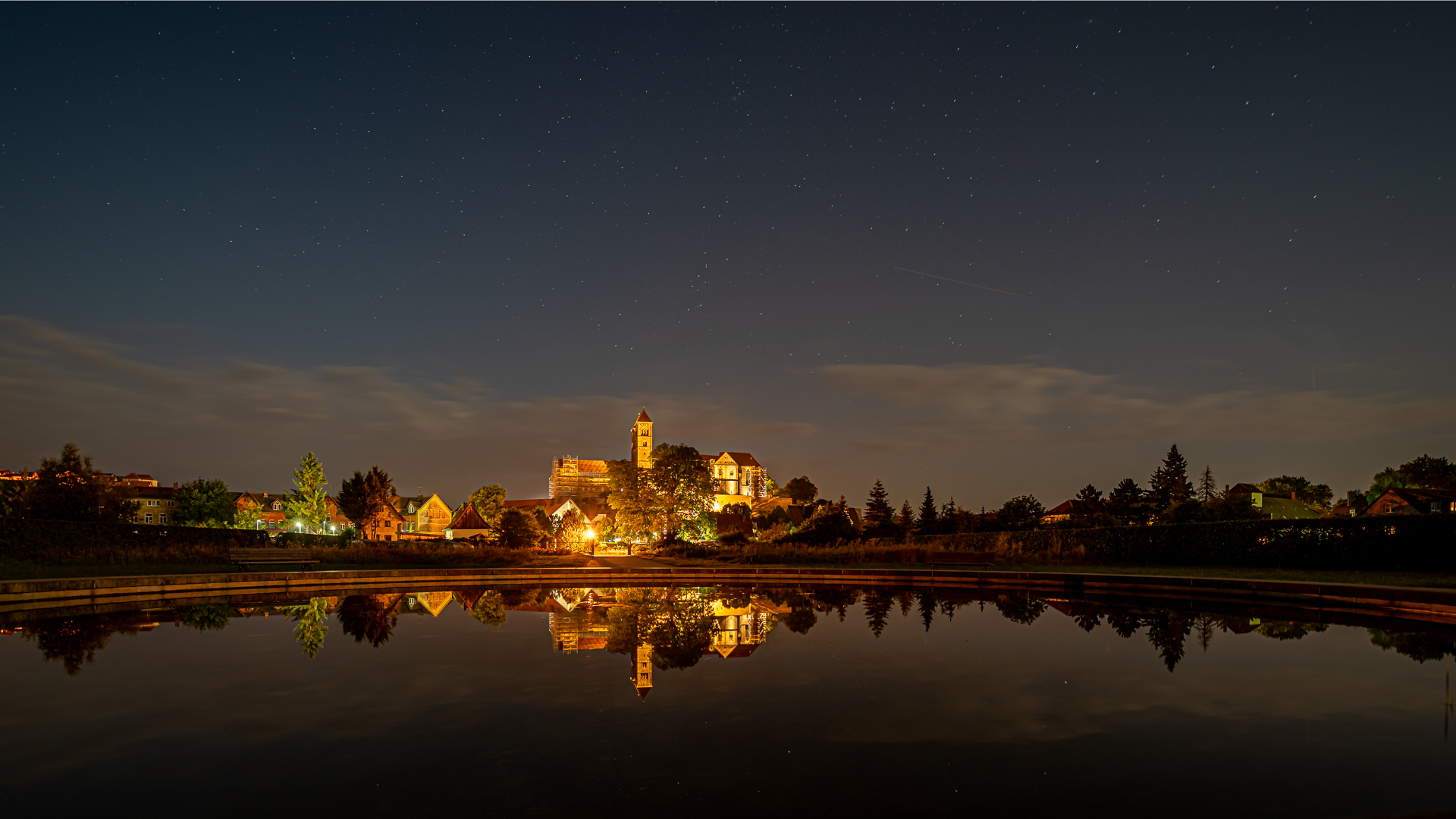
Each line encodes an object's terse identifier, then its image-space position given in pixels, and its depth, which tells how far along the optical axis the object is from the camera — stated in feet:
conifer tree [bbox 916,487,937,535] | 220.23
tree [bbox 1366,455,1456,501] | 347.30
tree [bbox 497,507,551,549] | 136.67
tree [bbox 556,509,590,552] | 163.84
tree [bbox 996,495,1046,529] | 198.80
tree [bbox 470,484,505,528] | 406.43
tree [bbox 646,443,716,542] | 197.57
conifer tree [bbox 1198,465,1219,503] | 353.31
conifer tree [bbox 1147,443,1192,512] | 189.68
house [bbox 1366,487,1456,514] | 212.80
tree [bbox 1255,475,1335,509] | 381.19
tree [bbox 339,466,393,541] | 184.96
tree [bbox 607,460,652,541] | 197.77
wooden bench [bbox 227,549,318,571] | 77.87
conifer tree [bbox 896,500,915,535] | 231.71
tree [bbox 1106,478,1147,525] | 181.88
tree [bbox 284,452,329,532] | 241.35
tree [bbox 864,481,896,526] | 238.89
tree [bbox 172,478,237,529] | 284.61
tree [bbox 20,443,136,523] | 163.02
